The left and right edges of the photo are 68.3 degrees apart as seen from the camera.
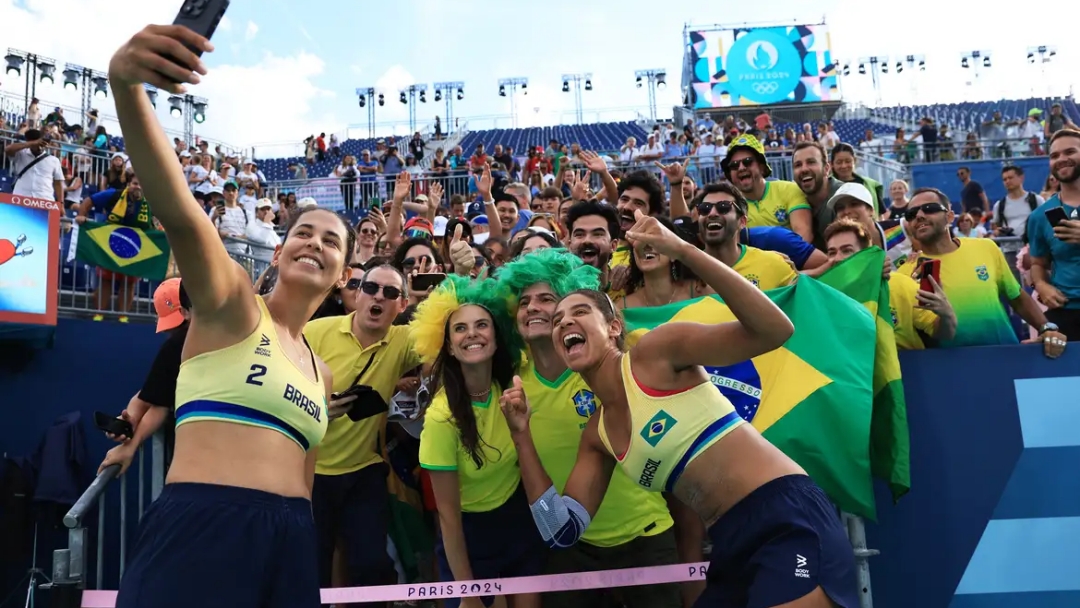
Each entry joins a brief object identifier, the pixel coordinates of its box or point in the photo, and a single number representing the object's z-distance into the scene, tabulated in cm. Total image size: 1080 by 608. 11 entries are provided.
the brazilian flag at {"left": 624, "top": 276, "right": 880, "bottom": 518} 419
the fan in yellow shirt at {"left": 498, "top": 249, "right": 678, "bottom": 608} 390
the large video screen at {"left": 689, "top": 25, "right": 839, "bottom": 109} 4047
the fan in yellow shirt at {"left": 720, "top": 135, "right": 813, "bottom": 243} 608
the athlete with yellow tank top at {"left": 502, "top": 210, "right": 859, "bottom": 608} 284
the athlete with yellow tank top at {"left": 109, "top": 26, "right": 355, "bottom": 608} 229
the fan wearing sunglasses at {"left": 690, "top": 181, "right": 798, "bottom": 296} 477
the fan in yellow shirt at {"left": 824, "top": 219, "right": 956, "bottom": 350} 473
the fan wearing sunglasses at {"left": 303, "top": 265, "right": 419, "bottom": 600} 427
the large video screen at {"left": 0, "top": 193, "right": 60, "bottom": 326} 728
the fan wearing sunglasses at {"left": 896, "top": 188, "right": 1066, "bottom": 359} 504
